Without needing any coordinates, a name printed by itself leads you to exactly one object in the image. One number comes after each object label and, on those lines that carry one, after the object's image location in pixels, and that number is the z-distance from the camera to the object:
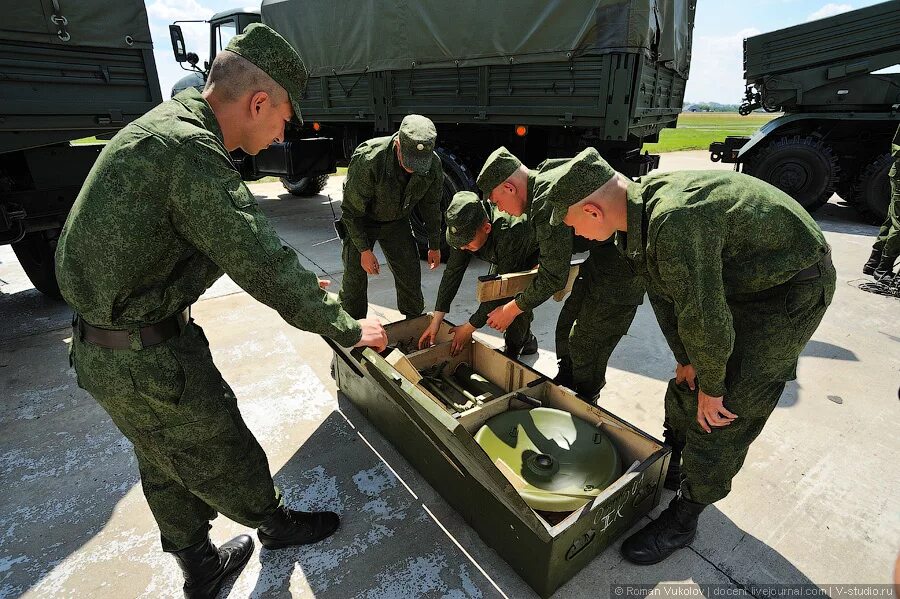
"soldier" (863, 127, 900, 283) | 4.60
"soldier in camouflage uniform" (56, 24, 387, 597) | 1.31
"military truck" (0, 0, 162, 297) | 3.33
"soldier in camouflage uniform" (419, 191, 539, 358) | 2.83
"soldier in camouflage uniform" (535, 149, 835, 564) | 1.54
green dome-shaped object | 1.91
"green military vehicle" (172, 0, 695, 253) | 4.06
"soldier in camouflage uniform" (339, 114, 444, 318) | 3.14
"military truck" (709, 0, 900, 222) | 7.05
